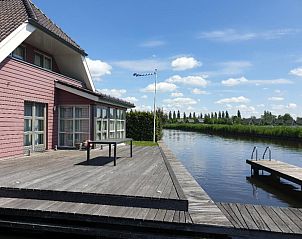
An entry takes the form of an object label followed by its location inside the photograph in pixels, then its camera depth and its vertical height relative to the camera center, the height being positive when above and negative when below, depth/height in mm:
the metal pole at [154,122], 17504 -40
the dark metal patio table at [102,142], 6338 -570
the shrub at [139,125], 19360 -269
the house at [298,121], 62664 +519
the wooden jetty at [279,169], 8043 -1894
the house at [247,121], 71982 +504
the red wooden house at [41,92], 7603 +1159
